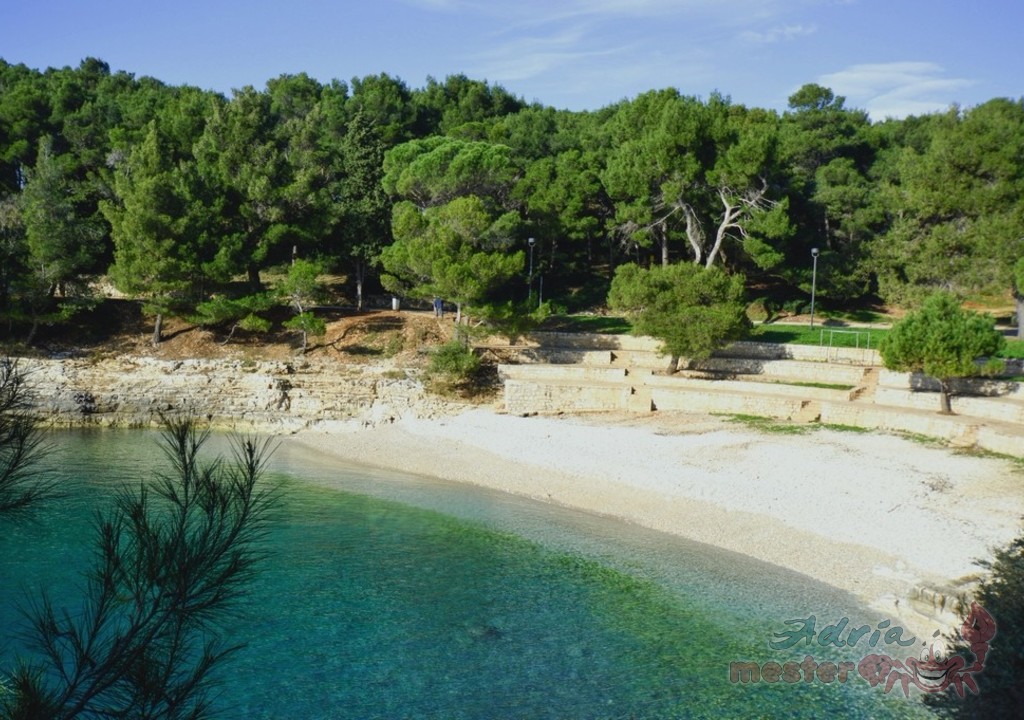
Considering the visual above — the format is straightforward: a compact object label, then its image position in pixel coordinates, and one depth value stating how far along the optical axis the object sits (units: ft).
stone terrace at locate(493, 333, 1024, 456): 81.71
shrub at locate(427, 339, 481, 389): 102.99
